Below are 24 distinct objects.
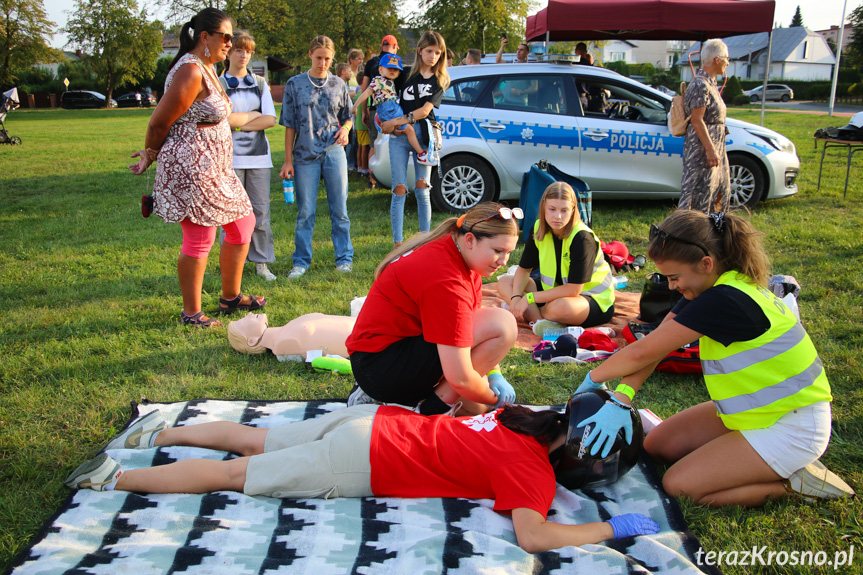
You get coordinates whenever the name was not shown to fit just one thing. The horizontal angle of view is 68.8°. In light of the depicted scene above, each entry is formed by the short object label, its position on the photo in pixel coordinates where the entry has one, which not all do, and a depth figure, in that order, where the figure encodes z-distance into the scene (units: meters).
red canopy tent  8.78
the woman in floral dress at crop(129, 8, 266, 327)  3.93
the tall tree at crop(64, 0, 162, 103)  47.12
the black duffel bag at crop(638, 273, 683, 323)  4.43
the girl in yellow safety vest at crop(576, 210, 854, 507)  2.49
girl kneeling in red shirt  2.58
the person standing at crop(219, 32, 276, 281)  5.14
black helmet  2.56
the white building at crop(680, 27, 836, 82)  62.72
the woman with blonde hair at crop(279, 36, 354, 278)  5.53
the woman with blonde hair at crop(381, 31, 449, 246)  6.00
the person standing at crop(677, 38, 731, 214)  5.70
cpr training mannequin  3.98
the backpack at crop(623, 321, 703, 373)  3.72
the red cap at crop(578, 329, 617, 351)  4.23
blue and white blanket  2.19
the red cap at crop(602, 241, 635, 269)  5.97
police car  7.49
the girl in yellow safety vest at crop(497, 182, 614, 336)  4.35
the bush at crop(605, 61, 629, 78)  47.01
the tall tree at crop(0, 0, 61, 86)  41.88
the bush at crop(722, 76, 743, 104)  37.86
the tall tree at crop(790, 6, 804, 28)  90.00
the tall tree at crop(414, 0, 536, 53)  25.45
